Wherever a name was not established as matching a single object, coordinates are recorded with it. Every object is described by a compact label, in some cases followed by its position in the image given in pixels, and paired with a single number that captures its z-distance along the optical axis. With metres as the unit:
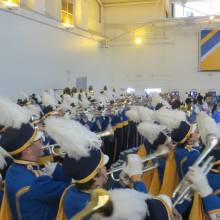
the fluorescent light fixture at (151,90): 17.83
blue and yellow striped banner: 17.20
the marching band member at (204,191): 2.08
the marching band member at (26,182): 2.44
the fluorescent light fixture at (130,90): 17.30
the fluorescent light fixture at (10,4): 9.24
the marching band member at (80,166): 2.07
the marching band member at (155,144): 3.70
